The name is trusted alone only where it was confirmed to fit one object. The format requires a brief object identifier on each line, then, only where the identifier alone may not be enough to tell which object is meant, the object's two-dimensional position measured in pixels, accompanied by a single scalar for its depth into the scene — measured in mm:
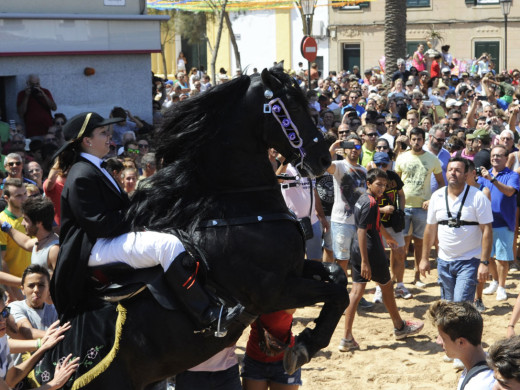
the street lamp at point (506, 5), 25922
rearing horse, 4906
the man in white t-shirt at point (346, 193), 9547
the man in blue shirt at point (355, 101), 17969
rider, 4765
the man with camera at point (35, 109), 14438
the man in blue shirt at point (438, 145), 11602
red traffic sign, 18938
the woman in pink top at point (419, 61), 24656
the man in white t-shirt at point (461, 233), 8195
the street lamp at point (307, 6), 21344
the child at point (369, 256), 8445
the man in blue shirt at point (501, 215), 10039
